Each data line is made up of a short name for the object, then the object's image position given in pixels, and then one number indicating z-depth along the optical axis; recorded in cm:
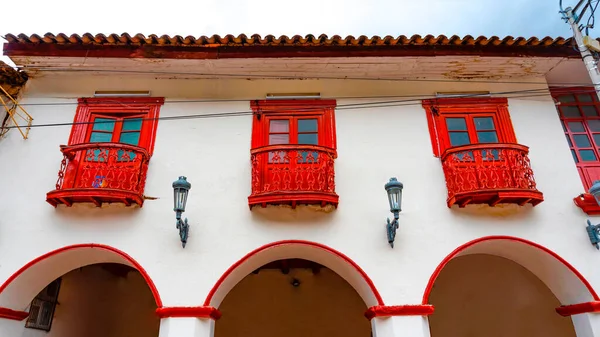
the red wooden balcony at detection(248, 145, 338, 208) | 530
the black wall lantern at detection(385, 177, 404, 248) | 491
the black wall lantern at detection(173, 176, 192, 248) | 495
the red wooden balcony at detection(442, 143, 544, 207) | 528
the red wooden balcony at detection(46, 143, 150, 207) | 529
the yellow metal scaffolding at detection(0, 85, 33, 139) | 605
